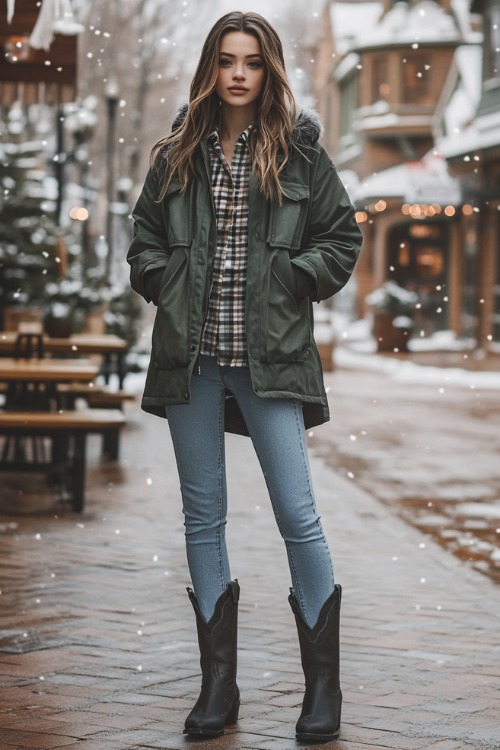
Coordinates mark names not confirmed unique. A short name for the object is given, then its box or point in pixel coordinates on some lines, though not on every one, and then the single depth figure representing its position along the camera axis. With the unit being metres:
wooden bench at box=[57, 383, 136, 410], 9.80
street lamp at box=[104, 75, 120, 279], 18.22
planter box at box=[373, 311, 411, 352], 26.12
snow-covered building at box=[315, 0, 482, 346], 34.91
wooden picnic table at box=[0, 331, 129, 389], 9.48
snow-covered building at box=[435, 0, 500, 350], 26.02
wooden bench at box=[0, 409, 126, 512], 7.77
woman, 3.50
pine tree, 15.88
